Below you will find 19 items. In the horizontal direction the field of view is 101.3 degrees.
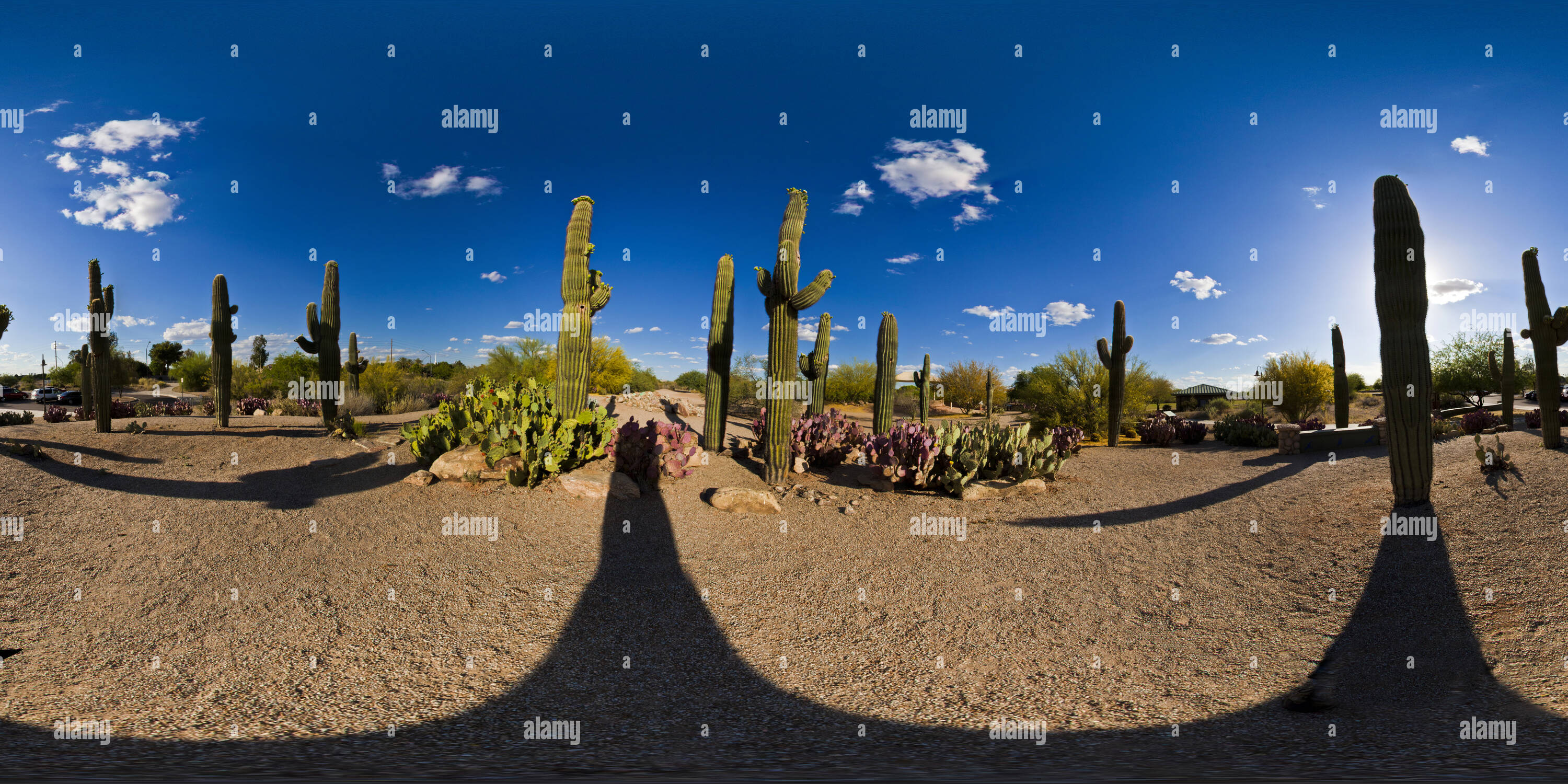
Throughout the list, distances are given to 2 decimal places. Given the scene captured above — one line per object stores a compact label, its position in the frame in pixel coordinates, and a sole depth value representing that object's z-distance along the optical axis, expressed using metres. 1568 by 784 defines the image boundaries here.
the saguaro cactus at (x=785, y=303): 8.50
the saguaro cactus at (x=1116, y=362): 15.12
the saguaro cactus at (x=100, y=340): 11.03
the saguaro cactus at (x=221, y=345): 12.92
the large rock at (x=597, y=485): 7.43
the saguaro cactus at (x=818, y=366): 10.88
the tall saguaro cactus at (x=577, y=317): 8.79
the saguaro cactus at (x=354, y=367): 17.56
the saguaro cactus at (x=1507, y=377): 12.77
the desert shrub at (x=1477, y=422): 12.36
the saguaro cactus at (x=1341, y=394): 15.63
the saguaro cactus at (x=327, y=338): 13.34
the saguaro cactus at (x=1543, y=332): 8.37
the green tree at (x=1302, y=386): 23.45
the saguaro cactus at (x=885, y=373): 11.44
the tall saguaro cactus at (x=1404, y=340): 6.55
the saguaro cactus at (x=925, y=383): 14.71
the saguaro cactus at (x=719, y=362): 10.94
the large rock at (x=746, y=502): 7.49
